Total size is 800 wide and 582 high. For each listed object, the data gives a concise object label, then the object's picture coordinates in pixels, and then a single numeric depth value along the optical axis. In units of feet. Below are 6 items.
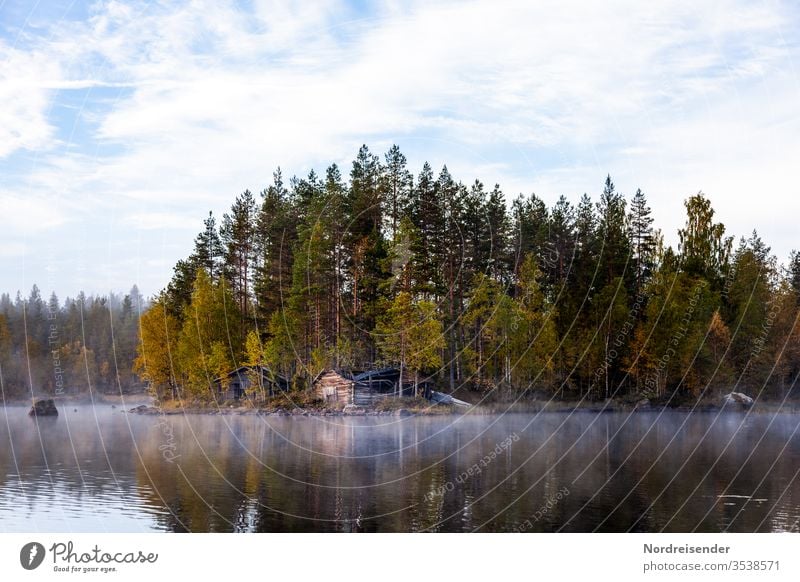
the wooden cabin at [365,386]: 246.06
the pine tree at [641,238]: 286.25
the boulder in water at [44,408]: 265.54
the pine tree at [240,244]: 297.74
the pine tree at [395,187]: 270.87
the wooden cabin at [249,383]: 266.16
